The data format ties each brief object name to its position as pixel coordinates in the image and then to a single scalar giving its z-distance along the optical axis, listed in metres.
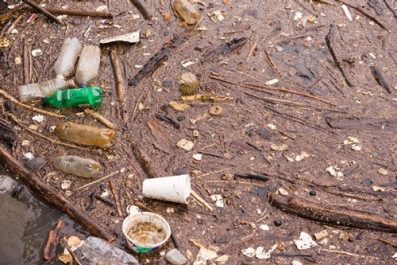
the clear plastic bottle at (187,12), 5.34
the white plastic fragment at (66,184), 3.63
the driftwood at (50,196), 3.33
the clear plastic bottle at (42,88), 4.29
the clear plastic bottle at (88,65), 4.47
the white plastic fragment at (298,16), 5.54
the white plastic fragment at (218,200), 3.61
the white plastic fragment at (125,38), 4.93
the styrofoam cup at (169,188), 3.46
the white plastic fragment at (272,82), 4.68
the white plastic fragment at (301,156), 3.99
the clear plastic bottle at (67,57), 4.56
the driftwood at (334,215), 3.50
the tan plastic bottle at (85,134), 3.91
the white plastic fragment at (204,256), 3.23
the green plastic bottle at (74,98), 4.16
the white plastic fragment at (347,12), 5.59
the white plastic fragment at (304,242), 3.38
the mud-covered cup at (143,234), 3.17
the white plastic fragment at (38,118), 4.12
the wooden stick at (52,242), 3.21
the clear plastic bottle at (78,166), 3.71
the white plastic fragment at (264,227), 3.47
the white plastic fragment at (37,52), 4.80
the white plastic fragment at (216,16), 5.42
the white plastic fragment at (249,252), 3.31
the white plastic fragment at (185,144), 4.02
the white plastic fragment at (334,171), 3.89
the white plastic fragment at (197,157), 3.94
